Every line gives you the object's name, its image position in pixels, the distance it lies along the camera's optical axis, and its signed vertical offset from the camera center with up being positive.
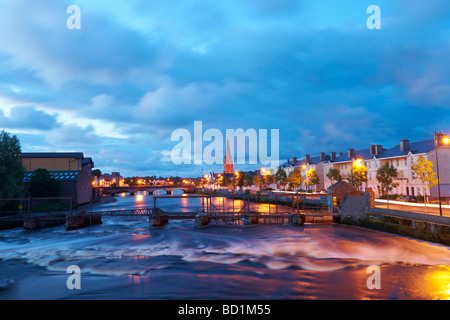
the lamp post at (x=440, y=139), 57.42 +6.94
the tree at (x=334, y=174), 80.50 +0.37
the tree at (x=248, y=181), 140.80 -1.88
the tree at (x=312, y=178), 88.12 -0.68
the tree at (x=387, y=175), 59.47 -0.18
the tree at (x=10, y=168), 53.19 +2.90
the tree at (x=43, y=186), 67.38 -1.00
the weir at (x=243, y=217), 42.34 -6.21
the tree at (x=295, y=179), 89.50 -0.90
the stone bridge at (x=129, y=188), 134.50 -4.27
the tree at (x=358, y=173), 62.75 +0.40
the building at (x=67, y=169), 74.69 +3.48
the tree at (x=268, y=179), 133.25 -1.05
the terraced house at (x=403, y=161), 58.84 +3.25
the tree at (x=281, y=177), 103.91 -0.17
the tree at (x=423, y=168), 35.72 +0.67
